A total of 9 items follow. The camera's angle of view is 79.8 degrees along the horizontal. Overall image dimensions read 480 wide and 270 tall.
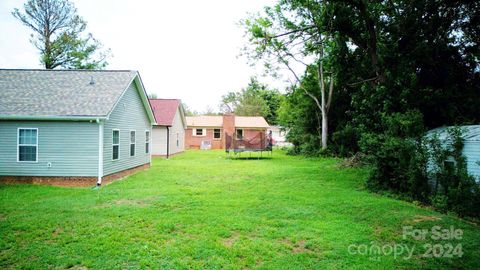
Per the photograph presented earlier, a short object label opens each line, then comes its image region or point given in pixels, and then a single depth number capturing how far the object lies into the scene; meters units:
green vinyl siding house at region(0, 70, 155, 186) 10.56
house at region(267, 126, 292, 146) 43.74
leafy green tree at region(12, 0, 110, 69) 21.81
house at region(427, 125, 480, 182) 7.08
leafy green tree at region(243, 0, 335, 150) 12.51
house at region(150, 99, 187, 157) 22.91
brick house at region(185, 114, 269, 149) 33.94
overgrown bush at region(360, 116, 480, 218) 6.85
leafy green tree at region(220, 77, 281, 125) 55.19
